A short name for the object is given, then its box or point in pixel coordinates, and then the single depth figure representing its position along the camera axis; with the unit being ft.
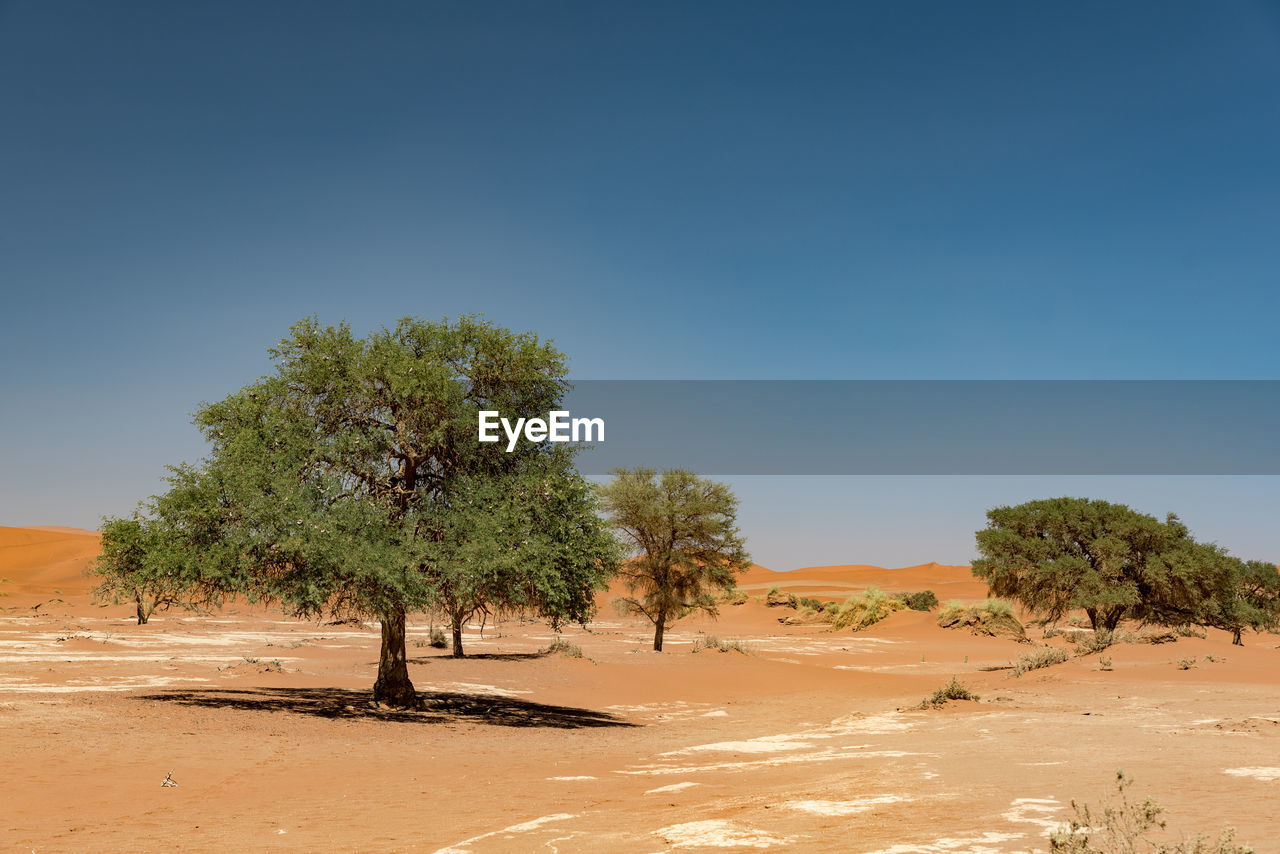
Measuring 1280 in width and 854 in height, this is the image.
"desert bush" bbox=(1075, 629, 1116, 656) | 108.78
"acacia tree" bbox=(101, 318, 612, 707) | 60.49
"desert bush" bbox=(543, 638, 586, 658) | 116.20
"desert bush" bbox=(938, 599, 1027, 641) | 180.04
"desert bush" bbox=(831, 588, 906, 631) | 212.64
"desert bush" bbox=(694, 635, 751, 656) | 130.31
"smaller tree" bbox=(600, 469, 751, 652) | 131.54
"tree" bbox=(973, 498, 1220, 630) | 120.16
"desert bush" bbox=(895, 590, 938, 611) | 235.61
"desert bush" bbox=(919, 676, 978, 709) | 74.43
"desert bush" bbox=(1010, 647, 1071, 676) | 98.63
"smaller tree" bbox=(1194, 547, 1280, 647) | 128.06
